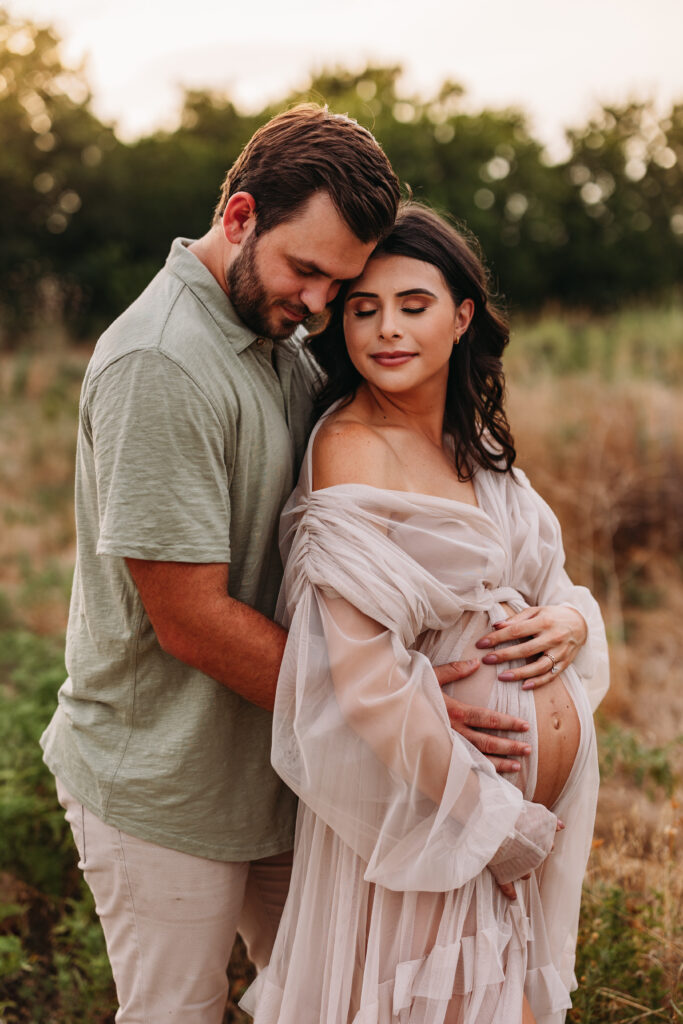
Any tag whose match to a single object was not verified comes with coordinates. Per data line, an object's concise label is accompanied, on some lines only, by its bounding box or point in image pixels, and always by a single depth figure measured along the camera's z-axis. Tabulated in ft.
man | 6.25
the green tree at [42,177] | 54.34
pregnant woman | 6.56
